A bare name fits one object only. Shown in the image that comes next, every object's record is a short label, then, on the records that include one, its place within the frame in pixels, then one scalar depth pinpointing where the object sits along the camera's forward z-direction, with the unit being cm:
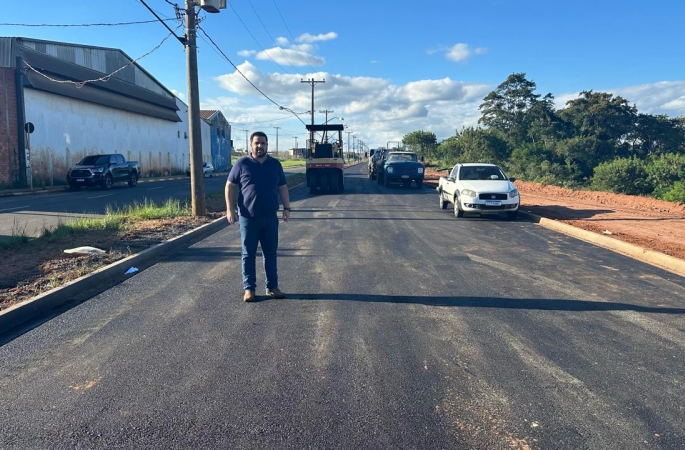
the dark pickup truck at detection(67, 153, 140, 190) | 2475
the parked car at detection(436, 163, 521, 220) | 1348
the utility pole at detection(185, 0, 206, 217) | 1262
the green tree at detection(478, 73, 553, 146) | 5706
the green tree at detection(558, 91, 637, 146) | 4966
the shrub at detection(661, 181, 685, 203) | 1885
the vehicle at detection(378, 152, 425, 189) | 2680
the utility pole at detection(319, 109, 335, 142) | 2523
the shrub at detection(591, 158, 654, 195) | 2277
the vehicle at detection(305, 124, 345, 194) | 2347
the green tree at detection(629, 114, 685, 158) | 5038
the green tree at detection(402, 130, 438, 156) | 7800
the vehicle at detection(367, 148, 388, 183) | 3534
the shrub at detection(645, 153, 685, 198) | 2156
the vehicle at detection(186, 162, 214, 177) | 4289
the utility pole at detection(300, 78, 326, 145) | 2494
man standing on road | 573
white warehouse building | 2591
